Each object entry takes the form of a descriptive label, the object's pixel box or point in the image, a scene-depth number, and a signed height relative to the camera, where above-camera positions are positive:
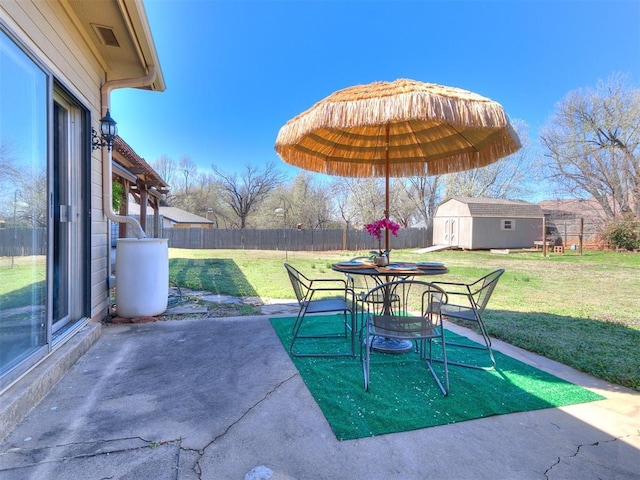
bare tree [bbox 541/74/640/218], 15.89 +4.54
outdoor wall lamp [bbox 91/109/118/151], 3.51 +1.05
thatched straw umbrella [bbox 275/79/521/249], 2.37 +0.92
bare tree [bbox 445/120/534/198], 23.95 +3.89
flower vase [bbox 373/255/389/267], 2.95 -0.23
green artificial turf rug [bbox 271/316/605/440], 1.87 -1.03
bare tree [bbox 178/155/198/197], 31.60 +5.84
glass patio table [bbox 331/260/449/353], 2.67 -0.29
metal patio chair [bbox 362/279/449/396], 2.24 -0.64
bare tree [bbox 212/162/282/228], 28.69 +4.25
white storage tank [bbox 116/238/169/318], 3.63 -0.47
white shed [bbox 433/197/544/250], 18.03 +0.65
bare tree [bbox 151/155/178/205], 31.02 +5.87
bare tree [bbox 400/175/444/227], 25.67 +3.13
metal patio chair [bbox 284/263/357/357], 2.82 -0.63
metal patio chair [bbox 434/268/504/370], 2.62 -0.62
